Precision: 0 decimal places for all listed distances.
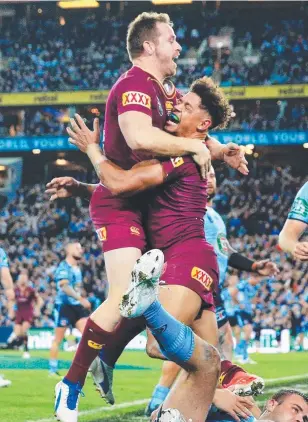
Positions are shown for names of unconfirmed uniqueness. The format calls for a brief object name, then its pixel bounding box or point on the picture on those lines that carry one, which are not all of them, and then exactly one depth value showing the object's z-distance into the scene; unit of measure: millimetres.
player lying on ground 4719
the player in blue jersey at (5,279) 11539
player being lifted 5723
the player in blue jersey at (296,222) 6266
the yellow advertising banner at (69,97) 34594
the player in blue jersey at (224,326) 5354
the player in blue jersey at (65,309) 13680
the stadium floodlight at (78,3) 37344
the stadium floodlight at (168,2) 36488
